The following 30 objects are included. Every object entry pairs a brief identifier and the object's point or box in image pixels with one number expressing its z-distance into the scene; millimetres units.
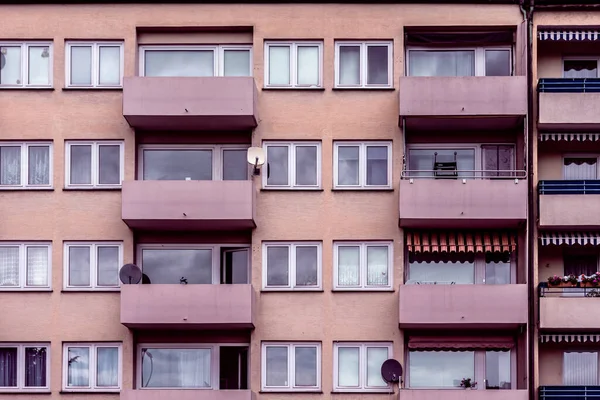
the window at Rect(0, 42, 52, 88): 40094
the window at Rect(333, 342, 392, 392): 38750
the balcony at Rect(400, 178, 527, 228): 38344
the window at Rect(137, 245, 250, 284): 39844
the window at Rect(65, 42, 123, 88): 40031
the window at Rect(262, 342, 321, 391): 38812
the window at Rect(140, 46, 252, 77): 40375
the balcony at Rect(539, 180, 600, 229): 38438
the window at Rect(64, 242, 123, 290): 39219
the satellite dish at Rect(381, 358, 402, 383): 38031
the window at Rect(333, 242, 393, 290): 39156
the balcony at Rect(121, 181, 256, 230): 38219
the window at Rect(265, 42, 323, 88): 39969
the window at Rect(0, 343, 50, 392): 38875
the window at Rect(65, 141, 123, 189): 39625
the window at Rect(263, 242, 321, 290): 39250
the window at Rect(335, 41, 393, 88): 39938
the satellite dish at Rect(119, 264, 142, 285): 38156
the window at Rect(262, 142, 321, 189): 39625
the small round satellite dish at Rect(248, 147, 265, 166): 38406
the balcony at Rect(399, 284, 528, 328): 37844
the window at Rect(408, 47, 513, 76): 40406
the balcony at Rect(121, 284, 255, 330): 37750
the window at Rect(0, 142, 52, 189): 39688
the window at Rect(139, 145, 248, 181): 40094
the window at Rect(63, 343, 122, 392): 38906
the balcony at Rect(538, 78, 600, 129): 38781
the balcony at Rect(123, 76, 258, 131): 38625
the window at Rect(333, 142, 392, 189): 39625
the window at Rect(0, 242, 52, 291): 39156
